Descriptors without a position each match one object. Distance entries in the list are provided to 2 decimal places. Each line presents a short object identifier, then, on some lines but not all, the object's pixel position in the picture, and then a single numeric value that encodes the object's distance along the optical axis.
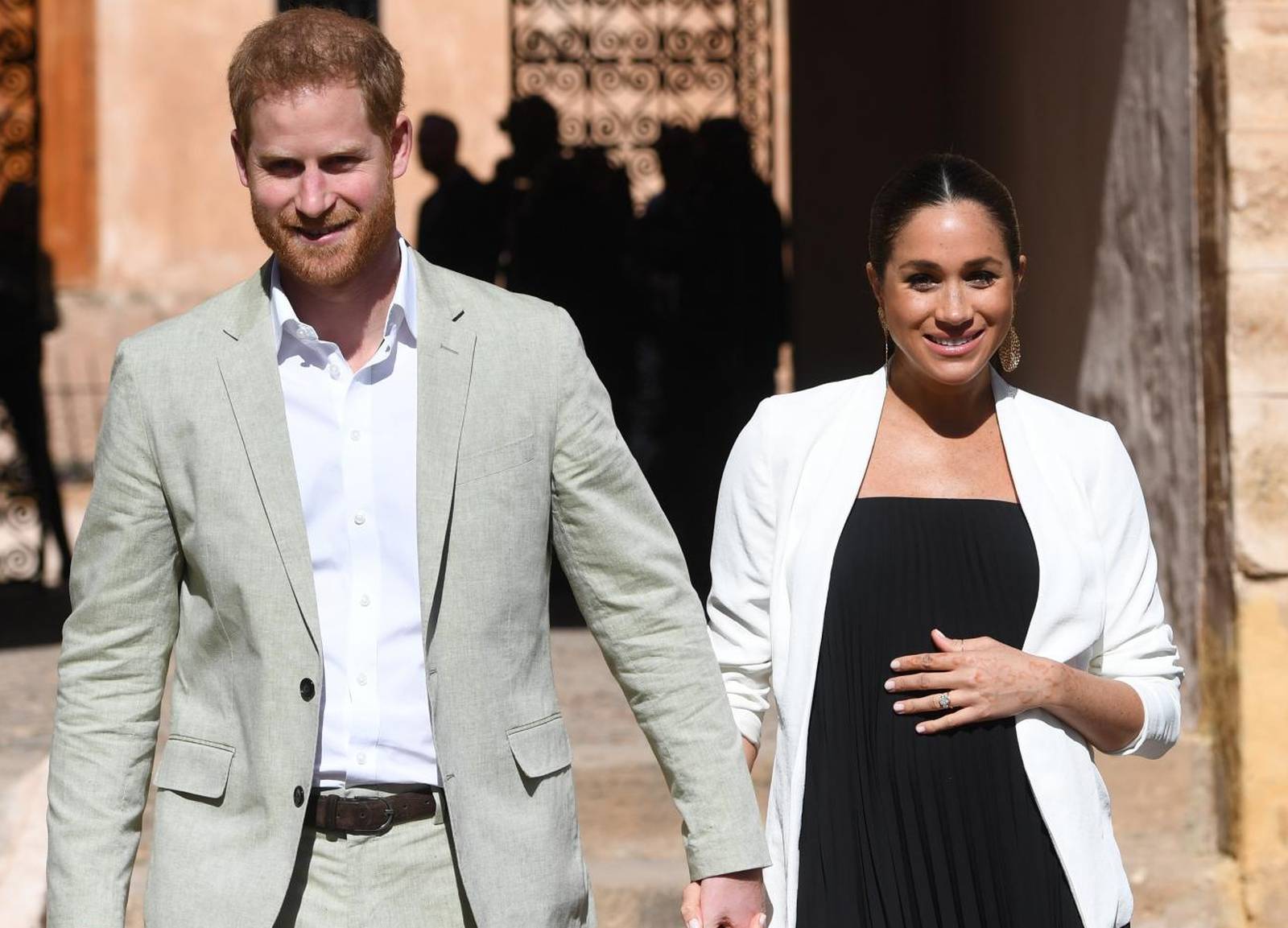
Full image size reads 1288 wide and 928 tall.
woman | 6.26
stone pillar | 10.60
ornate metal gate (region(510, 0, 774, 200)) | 21.14
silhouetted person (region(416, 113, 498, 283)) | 17.81
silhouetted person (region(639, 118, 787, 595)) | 18.06
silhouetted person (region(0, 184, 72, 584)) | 19.39
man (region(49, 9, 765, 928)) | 5.48
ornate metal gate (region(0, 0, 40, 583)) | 19.47
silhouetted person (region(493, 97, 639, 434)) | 17.66
